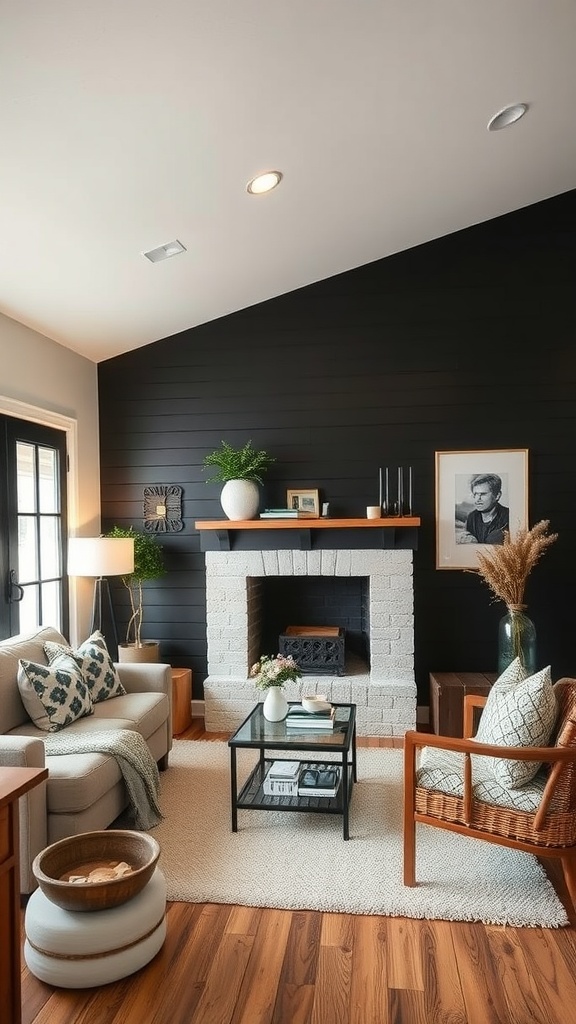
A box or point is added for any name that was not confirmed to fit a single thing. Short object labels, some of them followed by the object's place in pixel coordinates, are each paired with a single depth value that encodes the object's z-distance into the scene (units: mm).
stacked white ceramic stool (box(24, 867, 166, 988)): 2020
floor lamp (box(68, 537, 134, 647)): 4246
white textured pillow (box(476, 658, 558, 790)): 2490
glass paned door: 3879
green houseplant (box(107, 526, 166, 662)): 4570
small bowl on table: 3334
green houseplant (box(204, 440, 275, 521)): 4559
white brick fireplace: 4402
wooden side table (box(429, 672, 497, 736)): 4117
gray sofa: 2498
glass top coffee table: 2910
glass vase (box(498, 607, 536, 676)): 3986
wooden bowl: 2045
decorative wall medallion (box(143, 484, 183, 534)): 4938
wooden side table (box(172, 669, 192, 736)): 4500
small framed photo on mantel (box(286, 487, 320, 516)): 4738
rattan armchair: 2350
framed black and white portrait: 4547
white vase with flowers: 3238
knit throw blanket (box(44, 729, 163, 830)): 2859
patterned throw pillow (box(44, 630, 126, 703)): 3449
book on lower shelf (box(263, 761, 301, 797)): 3035
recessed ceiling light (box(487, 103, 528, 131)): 3305
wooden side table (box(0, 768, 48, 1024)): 1704
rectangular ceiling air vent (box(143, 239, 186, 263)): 3637
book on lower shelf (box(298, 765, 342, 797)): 3021
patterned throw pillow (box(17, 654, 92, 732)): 3037
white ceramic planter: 4555
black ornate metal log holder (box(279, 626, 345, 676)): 4559
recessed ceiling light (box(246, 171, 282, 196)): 3252
